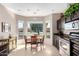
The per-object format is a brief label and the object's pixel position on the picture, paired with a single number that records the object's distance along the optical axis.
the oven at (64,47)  1.12
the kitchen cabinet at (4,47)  1.15
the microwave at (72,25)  1.29
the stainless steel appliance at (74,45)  1.00
